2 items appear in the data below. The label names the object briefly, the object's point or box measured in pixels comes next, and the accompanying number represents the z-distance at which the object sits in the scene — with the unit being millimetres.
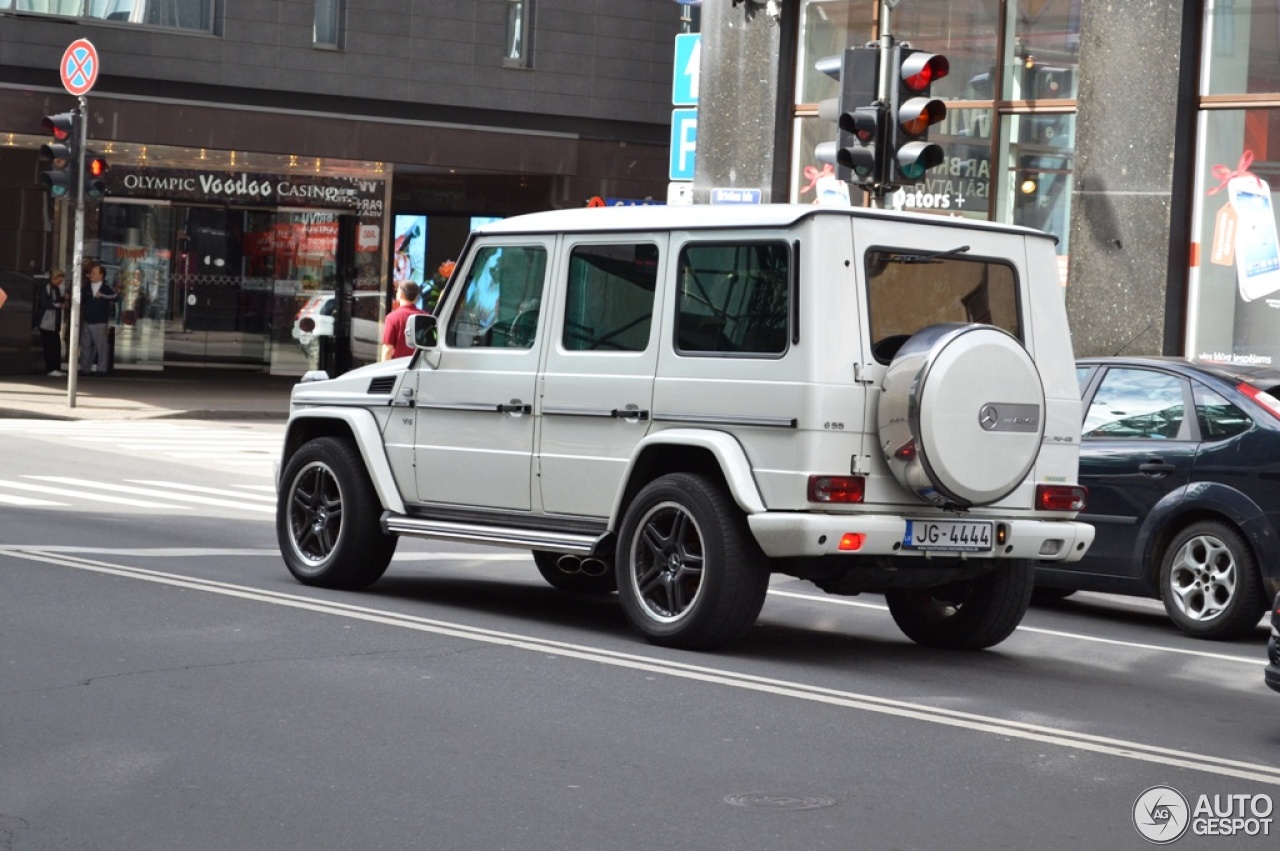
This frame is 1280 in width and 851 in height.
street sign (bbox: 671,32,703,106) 23156
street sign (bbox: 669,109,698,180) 23250
